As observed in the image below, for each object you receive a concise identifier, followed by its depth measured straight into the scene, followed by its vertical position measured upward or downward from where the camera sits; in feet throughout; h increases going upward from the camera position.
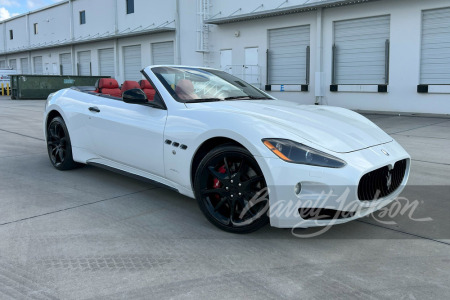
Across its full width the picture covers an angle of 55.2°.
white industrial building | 51.49 +8.22
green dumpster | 85.51 +3.08
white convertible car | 10.22 -1.45
